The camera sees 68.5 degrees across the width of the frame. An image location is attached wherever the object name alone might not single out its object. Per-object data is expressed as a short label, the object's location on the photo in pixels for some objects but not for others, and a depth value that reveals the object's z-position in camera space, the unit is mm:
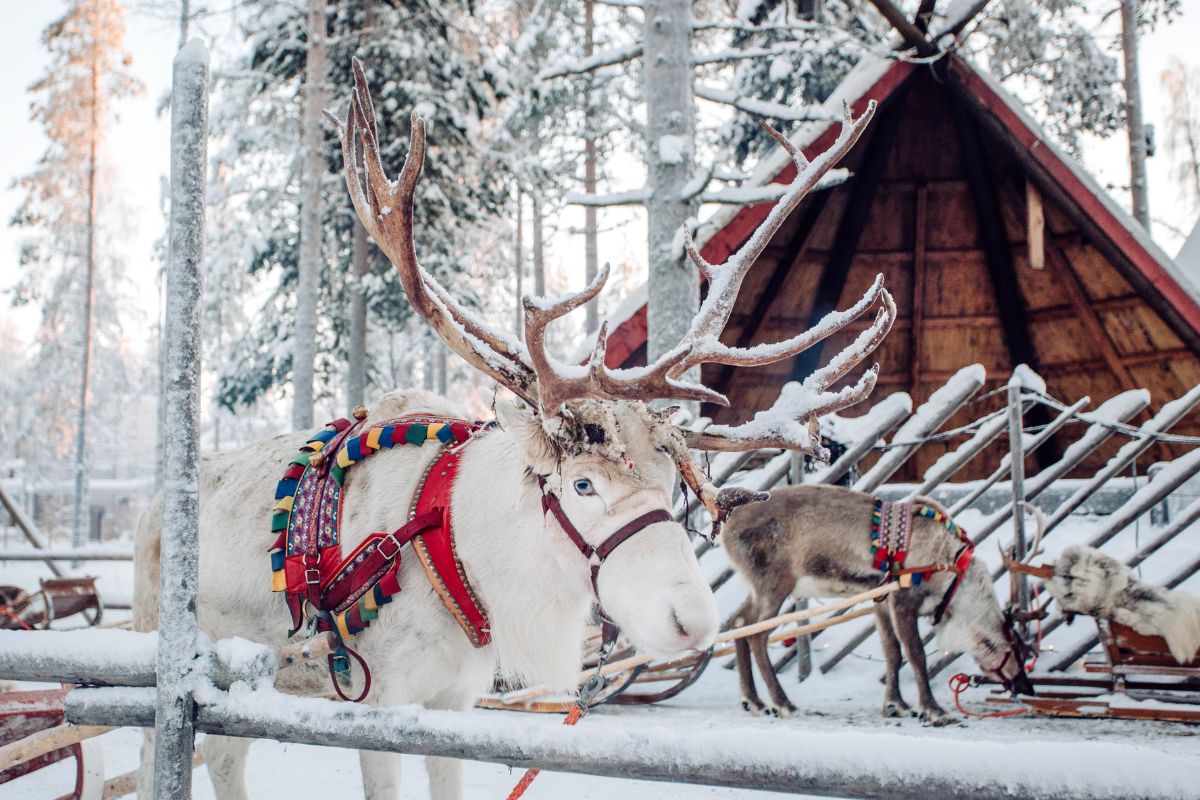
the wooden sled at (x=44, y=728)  3473
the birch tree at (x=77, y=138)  18891
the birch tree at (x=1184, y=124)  25078
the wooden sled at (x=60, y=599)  6734
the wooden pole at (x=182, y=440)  1998
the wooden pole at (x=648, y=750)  1431
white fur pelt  5188
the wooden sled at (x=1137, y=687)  5227
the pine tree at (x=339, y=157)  13070
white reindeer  2369
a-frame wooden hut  8016
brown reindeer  5789
